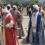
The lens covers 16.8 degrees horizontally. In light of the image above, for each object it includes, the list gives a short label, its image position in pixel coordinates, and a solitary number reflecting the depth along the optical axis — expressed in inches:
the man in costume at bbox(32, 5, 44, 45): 201.2
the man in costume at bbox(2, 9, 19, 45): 175.1
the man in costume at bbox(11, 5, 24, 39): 294.1
